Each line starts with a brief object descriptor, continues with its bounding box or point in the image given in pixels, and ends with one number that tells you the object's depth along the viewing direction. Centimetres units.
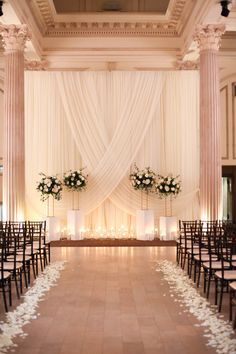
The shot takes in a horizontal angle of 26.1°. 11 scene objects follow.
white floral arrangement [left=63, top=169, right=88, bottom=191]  1559
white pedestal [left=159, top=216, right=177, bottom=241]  1564
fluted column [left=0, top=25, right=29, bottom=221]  1356
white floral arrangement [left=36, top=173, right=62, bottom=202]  1541
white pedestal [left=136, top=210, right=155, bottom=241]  1571
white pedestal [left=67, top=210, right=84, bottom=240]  1570
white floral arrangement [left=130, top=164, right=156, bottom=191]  1569
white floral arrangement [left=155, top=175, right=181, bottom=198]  1562
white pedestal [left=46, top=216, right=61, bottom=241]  1541
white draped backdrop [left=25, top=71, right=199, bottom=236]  1639
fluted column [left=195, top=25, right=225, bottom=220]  1344
